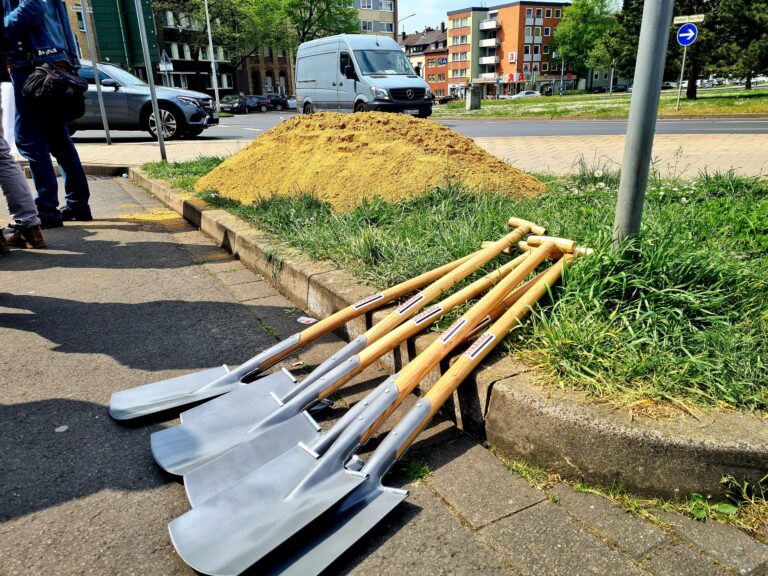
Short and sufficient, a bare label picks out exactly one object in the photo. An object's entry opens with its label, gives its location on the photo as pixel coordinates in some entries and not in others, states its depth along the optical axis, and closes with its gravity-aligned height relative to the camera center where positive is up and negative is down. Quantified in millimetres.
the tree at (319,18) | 51375 +6134
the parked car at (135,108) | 13680 -311
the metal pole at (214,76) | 38850 +1044
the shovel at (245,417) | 1998 -1159
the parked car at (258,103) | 41250 -868
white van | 15500 +257
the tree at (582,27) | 73500 +6644
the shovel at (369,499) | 1546 -1174
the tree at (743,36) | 28094 +1886
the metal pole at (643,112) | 2211 -126
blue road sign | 16562 +1182
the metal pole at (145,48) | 8180 +637
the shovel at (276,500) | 1532 -1134
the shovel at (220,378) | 2309 -1167
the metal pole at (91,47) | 11180 +893
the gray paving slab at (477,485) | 1753 -1231
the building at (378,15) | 76312 +9285
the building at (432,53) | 100750 +5500
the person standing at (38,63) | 4586 +206
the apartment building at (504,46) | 90312 +5689
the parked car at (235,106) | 40594 -956
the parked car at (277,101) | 42794 -815
